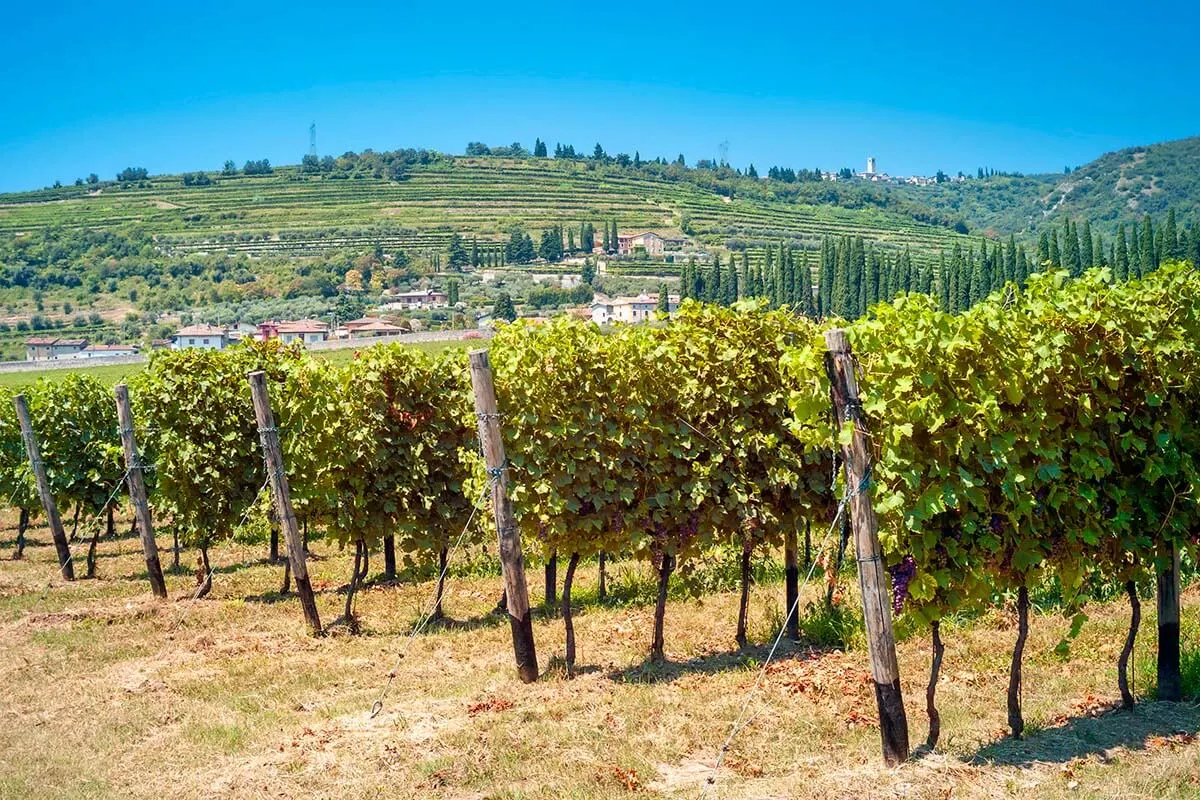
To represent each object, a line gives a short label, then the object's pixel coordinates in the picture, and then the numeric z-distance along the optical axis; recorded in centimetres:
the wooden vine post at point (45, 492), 1959
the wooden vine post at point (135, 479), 1678
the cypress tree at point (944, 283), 10450
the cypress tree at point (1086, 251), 10088
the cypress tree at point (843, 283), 11275
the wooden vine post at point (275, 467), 1413
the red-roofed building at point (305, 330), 12325
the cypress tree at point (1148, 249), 9488
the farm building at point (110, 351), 10829
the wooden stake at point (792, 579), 1236
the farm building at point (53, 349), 12256
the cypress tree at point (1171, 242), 9700
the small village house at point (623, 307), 12656
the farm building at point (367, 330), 12125
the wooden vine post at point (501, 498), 1116
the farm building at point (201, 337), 12656
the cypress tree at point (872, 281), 11212
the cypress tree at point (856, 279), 11338
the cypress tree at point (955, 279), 10152
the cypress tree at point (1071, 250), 10106
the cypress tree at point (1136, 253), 9625
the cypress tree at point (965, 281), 10247
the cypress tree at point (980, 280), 10150
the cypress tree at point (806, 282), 11305
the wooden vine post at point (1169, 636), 917
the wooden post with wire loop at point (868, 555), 768
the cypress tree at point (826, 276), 11925
